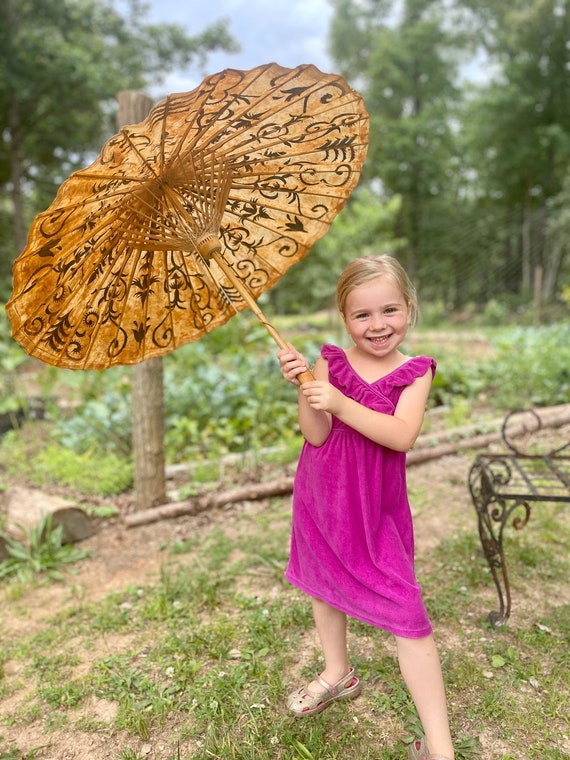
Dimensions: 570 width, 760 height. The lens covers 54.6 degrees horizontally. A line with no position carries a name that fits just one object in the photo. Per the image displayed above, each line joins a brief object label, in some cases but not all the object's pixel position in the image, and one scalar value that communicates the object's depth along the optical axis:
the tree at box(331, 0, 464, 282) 21.64
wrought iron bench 2.39
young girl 1.66
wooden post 3.83
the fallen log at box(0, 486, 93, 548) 3.57
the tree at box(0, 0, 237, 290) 12.82
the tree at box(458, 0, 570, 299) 19.12
